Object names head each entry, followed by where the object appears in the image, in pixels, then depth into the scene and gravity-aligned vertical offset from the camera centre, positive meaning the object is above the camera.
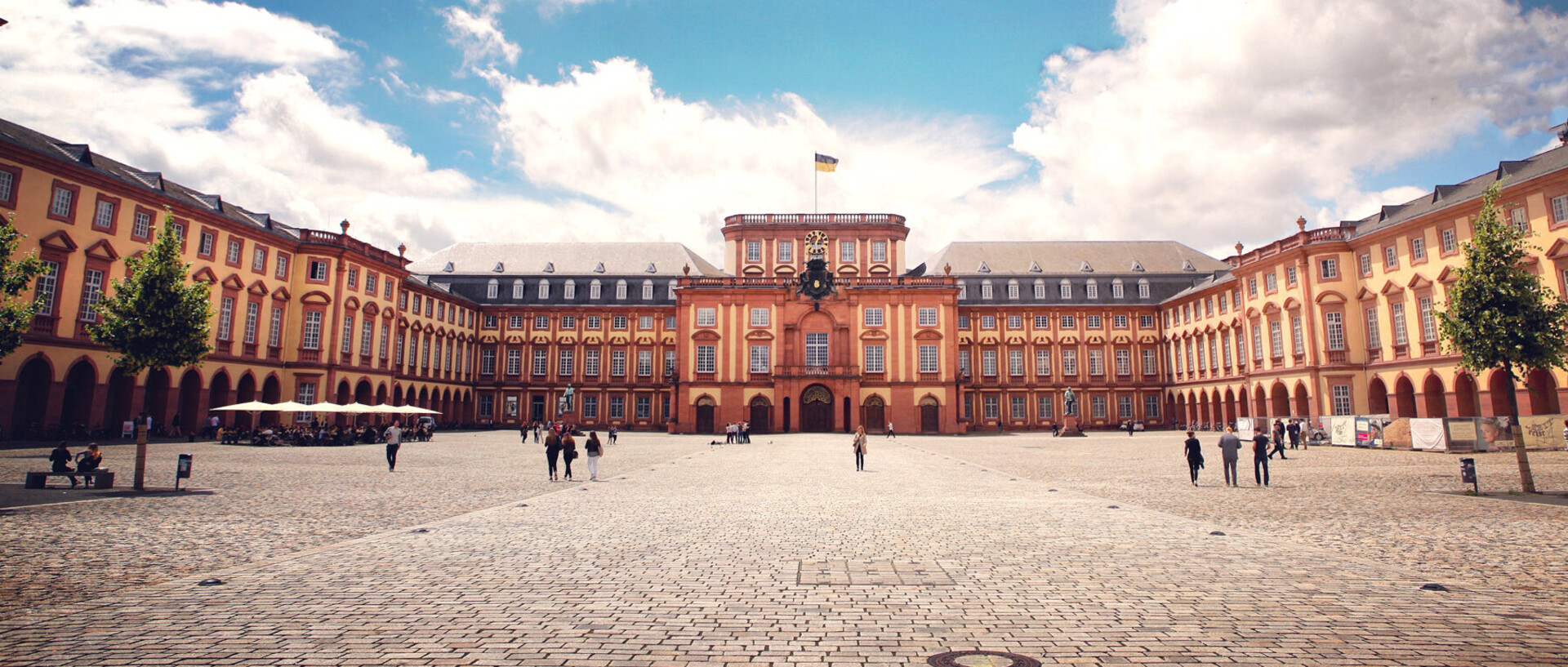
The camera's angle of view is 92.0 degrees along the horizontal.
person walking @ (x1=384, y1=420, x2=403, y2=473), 22.42 -0.60
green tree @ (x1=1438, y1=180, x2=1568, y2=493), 18.52 +2.93
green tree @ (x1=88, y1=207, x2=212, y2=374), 29.19 +4.13
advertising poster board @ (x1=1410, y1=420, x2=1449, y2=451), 31.59 -0.44
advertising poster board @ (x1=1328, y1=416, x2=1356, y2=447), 37.38 -0.31
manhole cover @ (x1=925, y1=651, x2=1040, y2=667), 5.48 -1.72
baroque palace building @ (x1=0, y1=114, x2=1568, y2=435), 35.69 +7.42
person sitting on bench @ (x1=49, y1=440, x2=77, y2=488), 17.53 -0.93
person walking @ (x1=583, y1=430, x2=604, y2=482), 21.11 -0.88
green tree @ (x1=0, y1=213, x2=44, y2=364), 24.22 +4.31
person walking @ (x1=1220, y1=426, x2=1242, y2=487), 19.34 -0.64
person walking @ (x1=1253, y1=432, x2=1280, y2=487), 18.68 -0.73
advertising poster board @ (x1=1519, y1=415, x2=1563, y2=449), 29.92 -0.30
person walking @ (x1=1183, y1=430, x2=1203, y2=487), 18.91 -0.80
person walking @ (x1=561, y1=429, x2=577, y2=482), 21.22 -0.75
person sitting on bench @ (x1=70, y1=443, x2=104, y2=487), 17.05 -0.94
